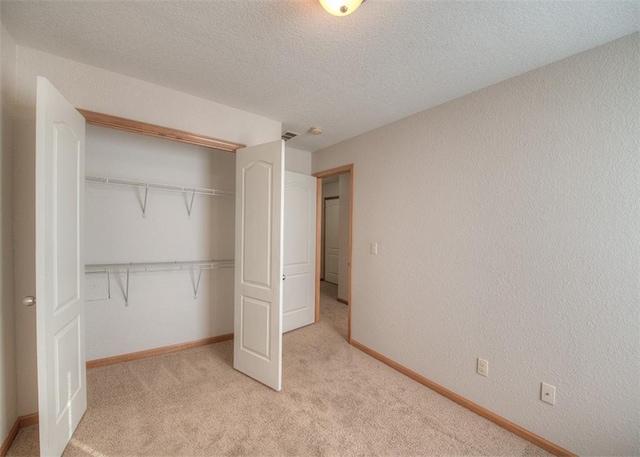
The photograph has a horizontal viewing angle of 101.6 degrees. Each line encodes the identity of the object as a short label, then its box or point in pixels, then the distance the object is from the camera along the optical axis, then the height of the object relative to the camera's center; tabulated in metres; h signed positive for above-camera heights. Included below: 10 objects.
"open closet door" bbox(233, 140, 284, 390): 2.11 -0.33
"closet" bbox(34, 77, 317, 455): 1.40 -0.22
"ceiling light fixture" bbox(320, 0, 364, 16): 1.16 +0.99
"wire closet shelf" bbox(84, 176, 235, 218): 2.37 +0.38
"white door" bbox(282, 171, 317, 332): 3.38 -0.34
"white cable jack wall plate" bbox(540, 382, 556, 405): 1.62 -1.06
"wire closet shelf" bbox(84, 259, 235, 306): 2.39 -0.43
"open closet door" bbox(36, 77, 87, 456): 1.31 -0.24
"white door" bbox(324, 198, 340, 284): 6.03 -0.33
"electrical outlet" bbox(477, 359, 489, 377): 1.92 -1.06
